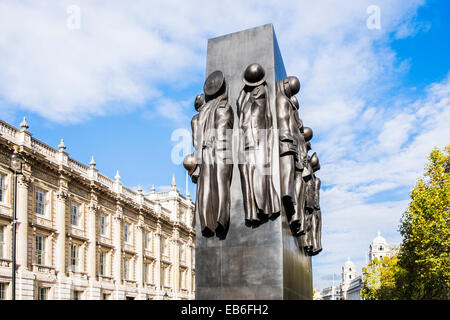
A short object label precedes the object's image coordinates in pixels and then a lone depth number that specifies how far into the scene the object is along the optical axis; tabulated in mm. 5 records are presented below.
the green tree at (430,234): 29281
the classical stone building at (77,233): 31953
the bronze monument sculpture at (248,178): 7035
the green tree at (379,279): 61438
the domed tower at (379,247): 172138
